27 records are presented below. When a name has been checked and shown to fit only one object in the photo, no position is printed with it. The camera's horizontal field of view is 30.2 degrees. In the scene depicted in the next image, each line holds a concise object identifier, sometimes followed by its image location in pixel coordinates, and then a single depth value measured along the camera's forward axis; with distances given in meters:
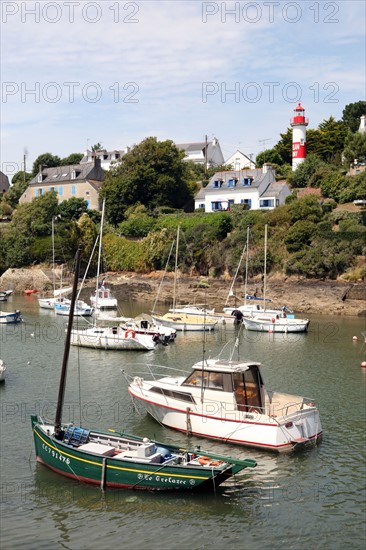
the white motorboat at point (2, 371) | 36.41
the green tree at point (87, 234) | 89.94
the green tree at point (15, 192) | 115.00
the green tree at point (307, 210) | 79.19
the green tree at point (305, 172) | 91.38
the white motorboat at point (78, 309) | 61.92
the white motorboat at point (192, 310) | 60.84
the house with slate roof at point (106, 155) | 126.66
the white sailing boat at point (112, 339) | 47.16
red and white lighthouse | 94.31
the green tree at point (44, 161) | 123.12
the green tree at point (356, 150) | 92.26
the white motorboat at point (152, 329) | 50.59
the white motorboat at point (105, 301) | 67.75
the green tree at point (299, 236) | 76.56
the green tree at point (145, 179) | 94.88
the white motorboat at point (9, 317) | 57.62
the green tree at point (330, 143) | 99.88
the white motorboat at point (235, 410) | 26.45
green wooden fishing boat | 21.98
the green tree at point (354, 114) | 111.81
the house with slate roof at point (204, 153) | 126.14
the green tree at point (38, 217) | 94.06
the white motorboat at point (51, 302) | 66.65
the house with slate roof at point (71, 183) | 103.06
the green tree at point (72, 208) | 96.44
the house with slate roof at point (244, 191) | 89.44
